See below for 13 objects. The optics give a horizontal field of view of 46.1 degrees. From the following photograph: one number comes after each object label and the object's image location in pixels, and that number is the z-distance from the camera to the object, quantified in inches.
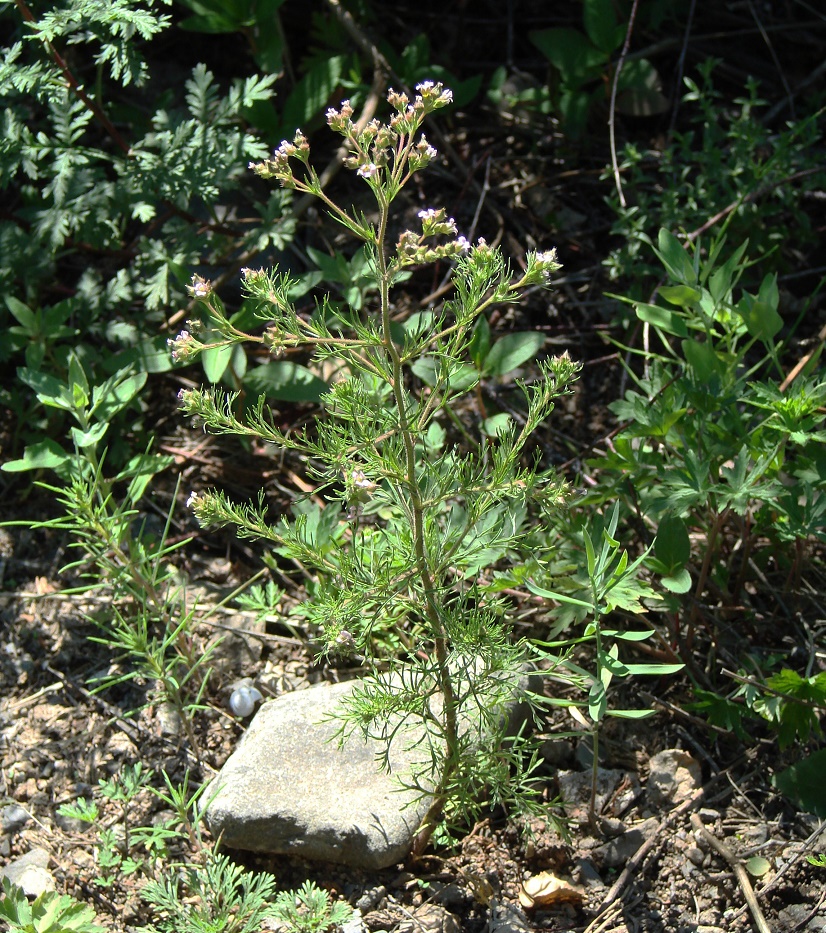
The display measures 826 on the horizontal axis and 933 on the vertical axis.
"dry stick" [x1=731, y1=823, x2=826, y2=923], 86.3
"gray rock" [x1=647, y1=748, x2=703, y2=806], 95.9
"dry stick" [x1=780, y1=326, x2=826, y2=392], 110.0
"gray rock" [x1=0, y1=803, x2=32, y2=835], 98.4
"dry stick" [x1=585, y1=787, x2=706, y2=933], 88.2
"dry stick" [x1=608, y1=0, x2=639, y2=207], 129.5
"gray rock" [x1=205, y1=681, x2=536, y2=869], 91.1
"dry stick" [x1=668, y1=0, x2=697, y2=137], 143.3
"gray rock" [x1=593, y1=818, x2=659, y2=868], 92.0
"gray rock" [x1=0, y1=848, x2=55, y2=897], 93.1
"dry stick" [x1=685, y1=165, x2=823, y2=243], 121.0
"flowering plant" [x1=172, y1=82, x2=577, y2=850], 69.0
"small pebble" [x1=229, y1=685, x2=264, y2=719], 105.7
